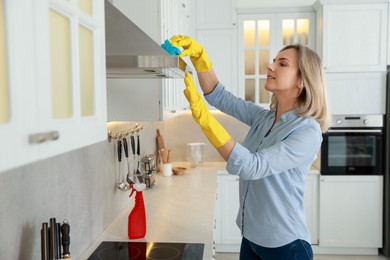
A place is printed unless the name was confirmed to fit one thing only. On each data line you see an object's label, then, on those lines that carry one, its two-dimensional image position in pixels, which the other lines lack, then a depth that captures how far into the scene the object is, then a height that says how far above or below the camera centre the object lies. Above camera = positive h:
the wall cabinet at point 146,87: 1.92 +0.10
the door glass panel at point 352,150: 3.69 -0.43
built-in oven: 3.68 -0.40
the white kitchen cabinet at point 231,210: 3.73 -1.00
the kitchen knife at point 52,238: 1.22 -0.40
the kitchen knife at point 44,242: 1.21 -0.41
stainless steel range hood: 1.17 +0.18
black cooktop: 1.65 -0.62
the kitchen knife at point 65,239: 1.26 -0.42
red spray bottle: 1.85 -0.53
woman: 1.69 -0.20
